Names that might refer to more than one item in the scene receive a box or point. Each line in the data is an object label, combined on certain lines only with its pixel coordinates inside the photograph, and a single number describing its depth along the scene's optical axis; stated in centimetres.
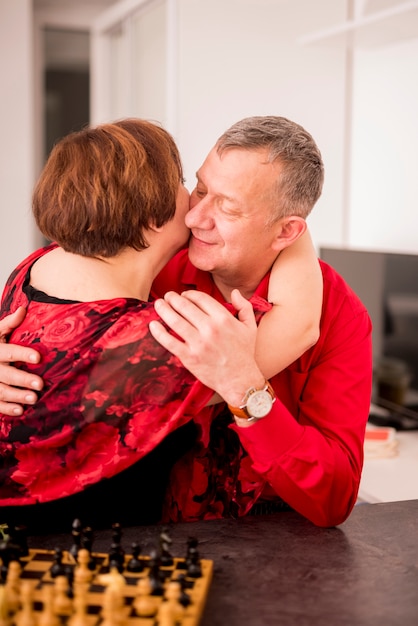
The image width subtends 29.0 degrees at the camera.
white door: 456
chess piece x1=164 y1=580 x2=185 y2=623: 100
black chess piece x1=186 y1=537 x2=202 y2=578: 113
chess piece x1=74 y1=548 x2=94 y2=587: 111
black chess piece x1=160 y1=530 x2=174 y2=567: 116
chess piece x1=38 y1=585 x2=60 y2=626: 99
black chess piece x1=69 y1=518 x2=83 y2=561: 122
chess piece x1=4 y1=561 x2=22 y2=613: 104
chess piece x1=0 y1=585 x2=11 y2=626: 102
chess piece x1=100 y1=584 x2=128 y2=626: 100
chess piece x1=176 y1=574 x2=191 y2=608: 105
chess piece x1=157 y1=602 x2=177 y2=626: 98
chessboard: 101
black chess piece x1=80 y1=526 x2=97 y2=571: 118
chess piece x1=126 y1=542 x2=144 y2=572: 115
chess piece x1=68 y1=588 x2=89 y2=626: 100
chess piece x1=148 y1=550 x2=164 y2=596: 107
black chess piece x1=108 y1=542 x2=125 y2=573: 116
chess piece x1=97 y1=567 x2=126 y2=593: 106
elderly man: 152
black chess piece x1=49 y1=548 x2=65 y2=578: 113
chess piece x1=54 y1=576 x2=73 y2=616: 103
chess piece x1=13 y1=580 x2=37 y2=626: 100
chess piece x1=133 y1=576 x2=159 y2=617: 103
